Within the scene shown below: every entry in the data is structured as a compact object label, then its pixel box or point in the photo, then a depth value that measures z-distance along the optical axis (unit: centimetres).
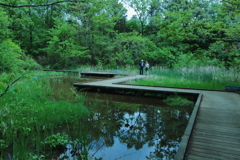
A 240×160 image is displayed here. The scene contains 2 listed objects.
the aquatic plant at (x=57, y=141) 304
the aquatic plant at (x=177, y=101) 654
